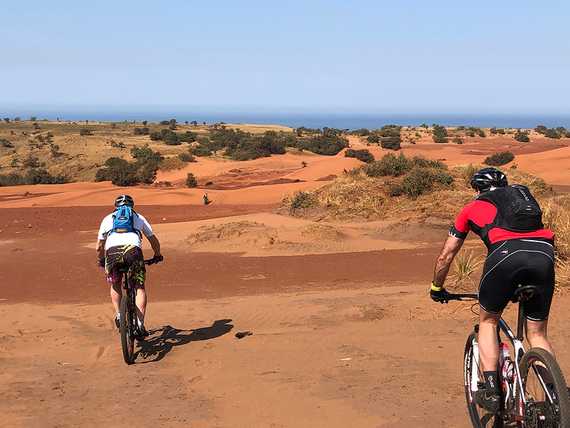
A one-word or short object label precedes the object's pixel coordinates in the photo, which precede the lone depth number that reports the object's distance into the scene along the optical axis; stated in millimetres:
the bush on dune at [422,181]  20094
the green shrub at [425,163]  22745
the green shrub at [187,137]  54094
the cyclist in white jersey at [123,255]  7133
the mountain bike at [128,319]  6980
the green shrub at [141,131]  63472
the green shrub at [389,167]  22422
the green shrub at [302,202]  20672
